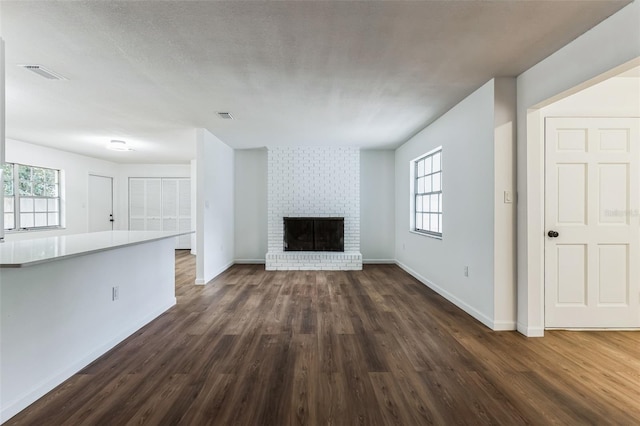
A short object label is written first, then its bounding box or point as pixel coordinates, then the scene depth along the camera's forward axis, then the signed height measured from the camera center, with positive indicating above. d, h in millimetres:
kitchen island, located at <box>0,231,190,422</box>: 1729 -687
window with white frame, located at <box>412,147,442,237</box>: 4445 +294
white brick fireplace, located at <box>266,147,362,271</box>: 6102 +502
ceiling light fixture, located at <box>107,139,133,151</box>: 5520 +1253
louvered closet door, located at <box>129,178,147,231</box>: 8375 +245
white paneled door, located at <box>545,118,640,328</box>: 2820 -106
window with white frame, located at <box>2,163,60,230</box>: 5680 +306
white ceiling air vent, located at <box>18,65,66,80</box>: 2572 +1255
